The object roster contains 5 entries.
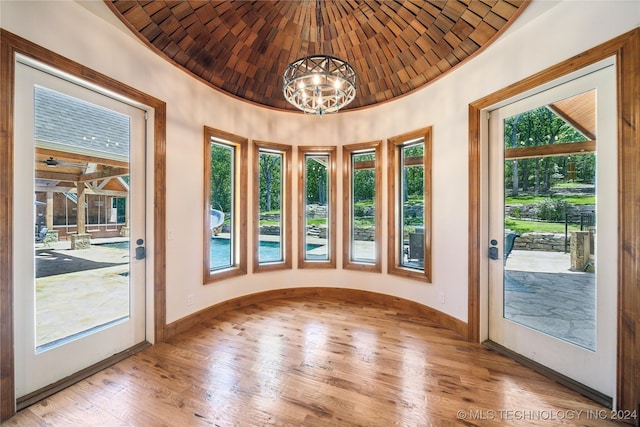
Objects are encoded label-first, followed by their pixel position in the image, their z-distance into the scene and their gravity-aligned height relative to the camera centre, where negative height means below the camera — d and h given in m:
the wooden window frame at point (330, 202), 4.16 +0.16
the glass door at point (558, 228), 1.89 -0.15
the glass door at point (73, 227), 1.84 -0.12
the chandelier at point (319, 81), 2.04 +1.10
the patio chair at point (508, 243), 2.54 -0.31
